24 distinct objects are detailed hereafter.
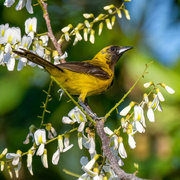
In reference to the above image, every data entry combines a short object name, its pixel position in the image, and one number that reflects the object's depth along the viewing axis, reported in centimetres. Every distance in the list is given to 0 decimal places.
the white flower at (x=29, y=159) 467
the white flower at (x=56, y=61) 584
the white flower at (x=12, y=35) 525
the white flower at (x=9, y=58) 531
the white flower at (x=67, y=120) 488
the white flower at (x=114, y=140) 473
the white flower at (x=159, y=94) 492
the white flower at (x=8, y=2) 545
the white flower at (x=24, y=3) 548
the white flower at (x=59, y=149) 476
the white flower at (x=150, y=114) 482
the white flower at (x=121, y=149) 469
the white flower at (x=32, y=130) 513
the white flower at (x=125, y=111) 486
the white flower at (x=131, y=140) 470
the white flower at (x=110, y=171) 446
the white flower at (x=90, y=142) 482
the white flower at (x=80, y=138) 487
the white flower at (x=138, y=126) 468
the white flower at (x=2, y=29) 550
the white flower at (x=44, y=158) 474
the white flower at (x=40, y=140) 475
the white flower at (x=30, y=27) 561
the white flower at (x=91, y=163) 448
